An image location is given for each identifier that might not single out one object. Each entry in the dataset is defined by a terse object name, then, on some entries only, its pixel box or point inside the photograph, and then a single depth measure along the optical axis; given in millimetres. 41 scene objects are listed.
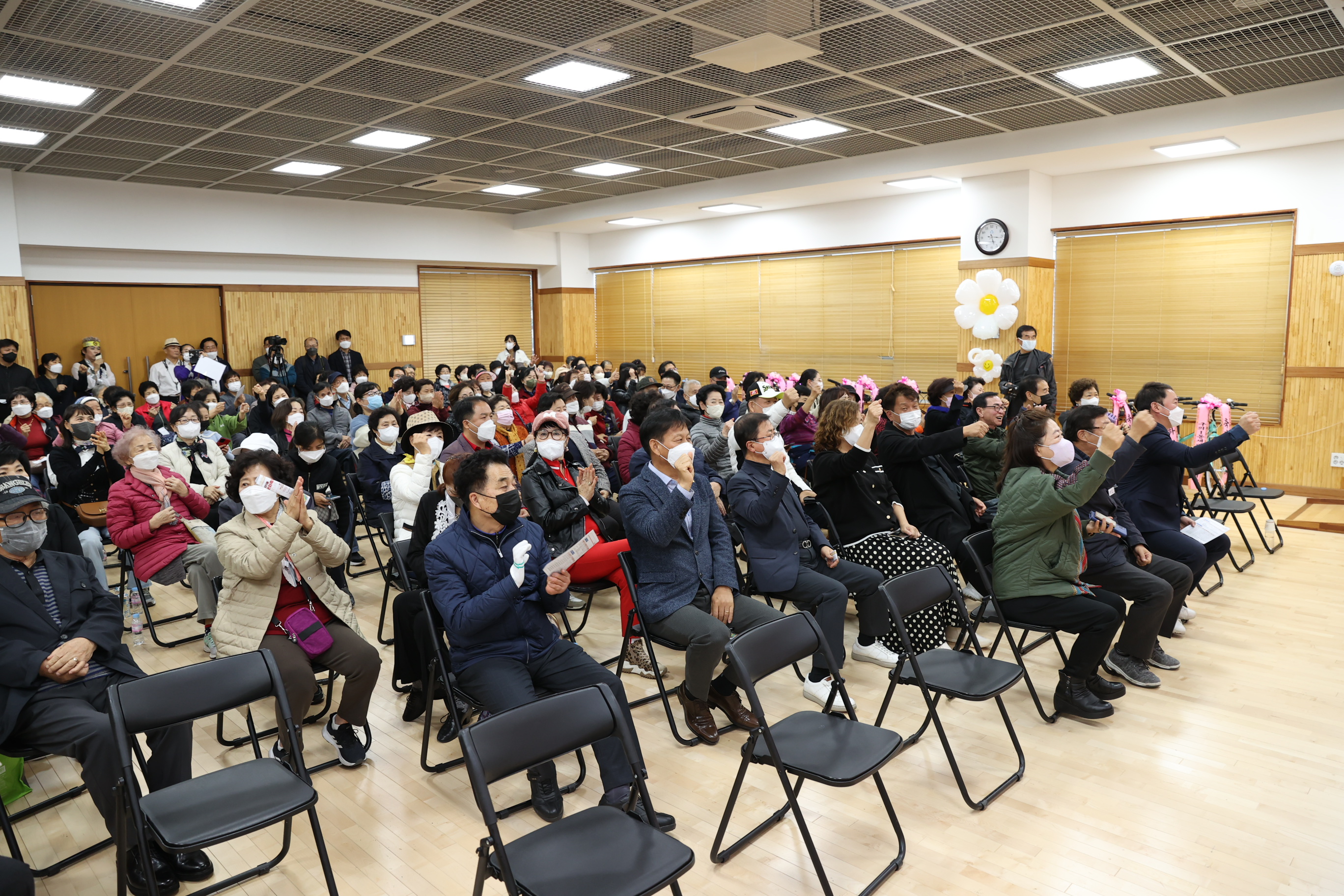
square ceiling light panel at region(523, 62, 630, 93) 6195
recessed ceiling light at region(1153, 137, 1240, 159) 7941
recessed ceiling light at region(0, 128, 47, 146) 7773
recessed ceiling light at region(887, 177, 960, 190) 9969
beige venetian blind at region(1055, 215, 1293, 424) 8500
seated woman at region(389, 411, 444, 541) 4754
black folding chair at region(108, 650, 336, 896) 2299
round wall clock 9469
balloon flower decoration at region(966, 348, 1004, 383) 9547
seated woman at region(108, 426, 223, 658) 4363
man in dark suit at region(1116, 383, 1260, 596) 4711
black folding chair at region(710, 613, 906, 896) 2531
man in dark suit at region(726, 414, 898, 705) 3914
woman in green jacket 3770
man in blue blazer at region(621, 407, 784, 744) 3570
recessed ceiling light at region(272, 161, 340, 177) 9594
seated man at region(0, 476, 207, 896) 2746
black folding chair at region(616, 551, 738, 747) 3680
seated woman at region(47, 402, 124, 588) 6039
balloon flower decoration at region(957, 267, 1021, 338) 9453
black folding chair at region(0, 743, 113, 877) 2773
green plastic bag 3391
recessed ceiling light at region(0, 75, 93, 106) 6273
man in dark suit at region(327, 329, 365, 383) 12617
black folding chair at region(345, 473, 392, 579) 5613
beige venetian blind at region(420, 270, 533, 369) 14273
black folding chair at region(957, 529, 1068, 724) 3791
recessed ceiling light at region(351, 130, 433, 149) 8211
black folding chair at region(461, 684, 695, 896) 2049
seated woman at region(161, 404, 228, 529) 5636
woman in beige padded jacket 3379
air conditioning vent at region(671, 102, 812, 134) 7438
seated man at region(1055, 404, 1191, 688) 4109
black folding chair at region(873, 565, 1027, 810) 3119
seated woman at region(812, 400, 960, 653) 4430
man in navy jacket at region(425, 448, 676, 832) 3012
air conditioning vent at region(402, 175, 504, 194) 10703
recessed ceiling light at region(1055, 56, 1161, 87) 6371
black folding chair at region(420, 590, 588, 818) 3219
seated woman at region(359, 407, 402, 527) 5695
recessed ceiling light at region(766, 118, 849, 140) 8133
